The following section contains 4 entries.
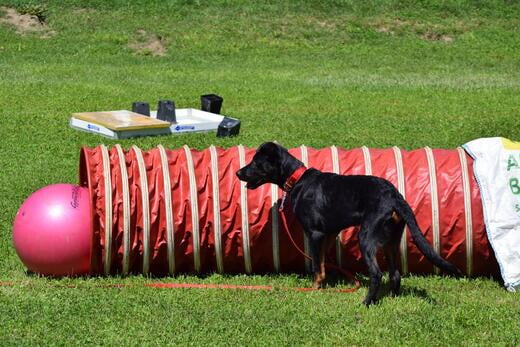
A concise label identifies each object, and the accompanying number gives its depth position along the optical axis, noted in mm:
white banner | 15227
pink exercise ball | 15109
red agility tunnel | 15219
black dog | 13812
